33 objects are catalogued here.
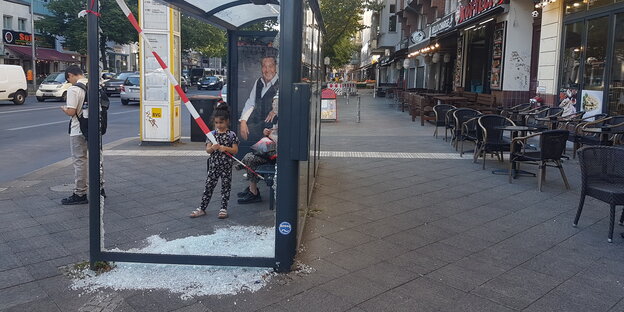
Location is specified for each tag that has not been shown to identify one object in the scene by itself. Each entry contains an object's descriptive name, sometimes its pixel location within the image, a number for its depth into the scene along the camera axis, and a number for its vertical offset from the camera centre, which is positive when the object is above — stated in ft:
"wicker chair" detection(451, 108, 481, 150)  34.55 -1.50
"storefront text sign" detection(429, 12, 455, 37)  65.72 +9.33
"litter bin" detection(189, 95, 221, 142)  33.88 -1.17
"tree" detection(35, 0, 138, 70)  129.22 +14.84
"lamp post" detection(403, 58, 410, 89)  122.92 +7.04
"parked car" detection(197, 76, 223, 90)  148.97 +1.01
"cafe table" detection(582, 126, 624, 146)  27.50 -1.79
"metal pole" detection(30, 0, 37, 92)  116.47 +5.99
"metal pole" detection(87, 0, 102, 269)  12.44 -1.34
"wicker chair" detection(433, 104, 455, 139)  44.11 -1.68
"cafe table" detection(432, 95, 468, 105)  55.46 -0.64
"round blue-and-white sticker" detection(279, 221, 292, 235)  13.37 -3.57
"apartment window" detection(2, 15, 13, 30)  128.67 +14.89
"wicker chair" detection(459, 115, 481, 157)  32.40 -2.29
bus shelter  12.60 -1.66
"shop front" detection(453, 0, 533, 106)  51.29 +5.64
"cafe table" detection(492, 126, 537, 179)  26.66 -3.81
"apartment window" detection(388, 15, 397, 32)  161.90 +21.43
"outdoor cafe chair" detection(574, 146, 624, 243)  17.17 -2.40
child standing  18.58 -2.77
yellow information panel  35.96 +0.86
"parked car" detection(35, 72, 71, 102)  86.02 -1.28
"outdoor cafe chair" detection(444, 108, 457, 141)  39.09 -1.98
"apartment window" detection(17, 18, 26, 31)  133.49 +14.97
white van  74.95 -0.39
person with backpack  20.43 -1.88
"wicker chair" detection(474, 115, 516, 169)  28.78 -2.26
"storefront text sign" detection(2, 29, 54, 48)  126.31 +11.08
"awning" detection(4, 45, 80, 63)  128.43 +7.57
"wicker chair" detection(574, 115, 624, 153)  30.22 -1.70
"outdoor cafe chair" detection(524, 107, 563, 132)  38.35 -1.28
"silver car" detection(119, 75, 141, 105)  81.56 -0.69
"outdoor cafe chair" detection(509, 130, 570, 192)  22.88 -2.66
